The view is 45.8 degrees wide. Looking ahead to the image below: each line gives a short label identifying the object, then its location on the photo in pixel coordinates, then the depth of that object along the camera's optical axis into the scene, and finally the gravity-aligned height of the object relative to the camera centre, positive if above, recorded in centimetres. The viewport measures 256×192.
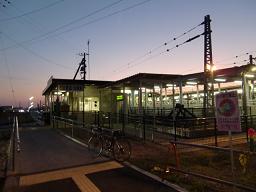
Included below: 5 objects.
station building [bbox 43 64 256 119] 1871 +177
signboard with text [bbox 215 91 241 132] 545 -3
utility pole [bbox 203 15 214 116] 2011 +400
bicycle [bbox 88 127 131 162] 988 -111
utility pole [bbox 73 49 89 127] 4571 +675
